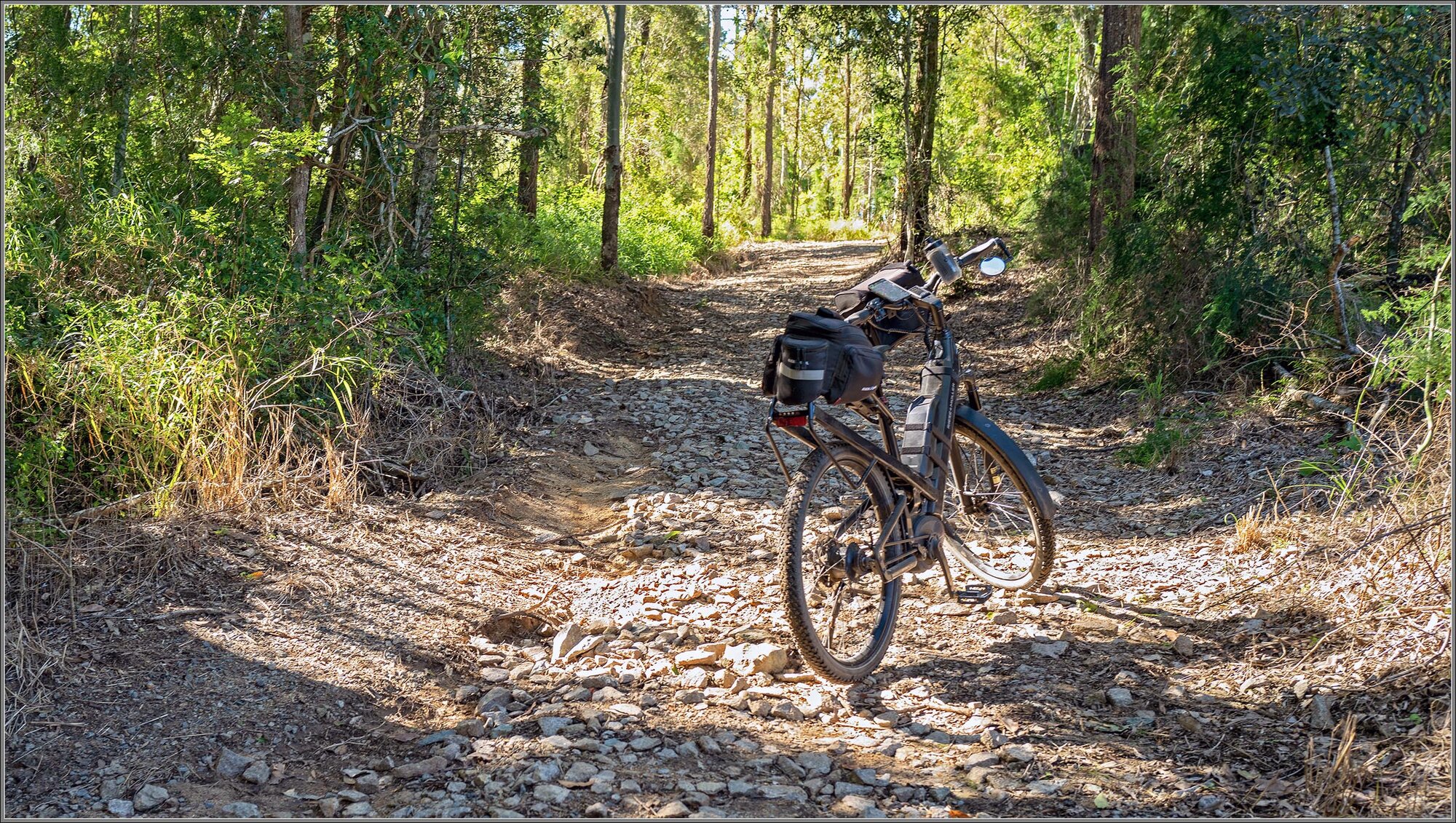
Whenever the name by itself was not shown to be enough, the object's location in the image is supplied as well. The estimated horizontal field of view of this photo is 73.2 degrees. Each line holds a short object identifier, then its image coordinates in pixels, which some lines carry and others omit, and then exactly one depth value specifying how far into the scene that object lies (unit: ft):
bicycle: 12.41
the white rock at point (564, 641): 13.88
